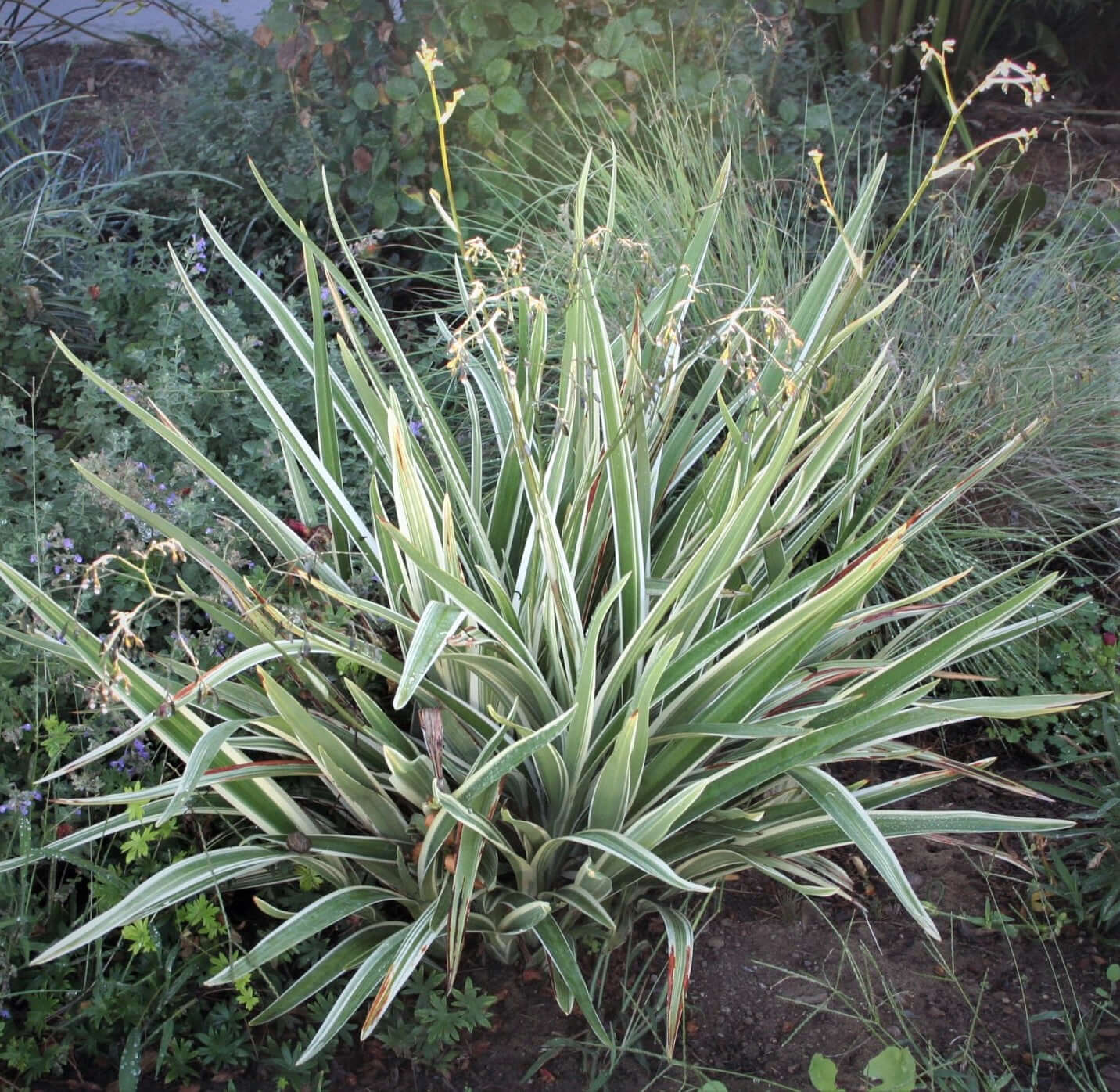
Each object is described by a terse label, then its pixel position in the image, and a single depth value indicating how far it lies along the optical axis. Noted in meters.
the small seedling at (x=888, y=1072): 1.51
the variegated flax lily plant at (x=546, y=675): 1.56
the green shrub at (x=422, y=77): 3.31
